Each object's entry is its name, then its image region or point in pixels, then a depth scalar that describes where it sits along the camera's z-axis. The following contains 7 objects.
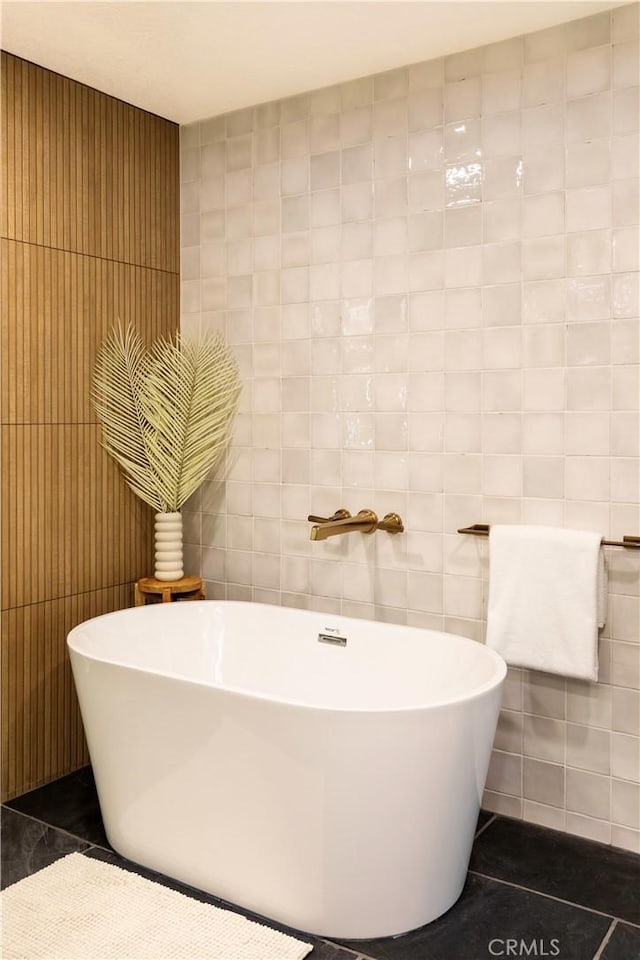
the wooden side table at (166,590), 3.20
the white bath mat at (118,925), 2.08
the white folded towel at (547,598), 2.51
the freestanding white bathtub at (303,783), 2.08
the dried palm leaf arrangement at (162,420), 3.22
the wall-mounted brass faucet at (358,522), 2.90
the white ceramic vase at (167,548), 3.26
